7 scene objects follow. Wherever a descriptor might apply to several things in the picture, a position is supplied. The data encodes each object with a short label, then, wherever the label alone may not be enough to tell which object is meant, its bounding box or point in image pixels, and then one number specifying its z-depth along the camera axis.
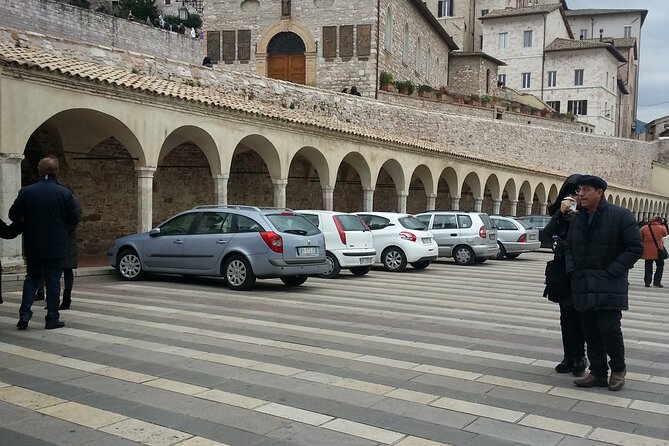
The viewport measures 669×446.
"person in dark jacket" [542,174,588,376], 6.02
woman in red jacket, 15.09
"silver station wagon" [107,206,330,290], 11.79
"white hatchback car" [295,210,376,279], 14.86
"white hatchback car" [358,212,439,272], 17.17
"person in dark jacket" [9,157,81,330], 7.35
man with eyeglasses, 5.49
